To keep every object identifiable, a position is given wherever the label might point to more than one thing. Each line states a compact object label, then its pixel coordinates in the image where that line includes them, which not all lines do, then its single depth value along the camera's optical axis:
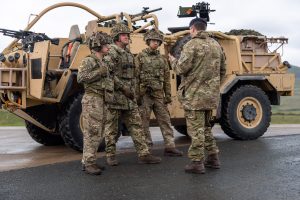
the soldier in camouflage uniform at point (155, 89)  7.34
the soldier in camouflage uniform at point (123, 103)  6.55
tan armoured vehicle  7.86
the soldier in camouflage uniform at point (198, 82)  6.04
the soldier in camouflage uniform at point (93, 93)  6.09
